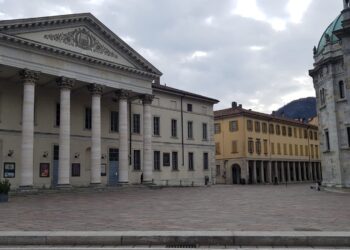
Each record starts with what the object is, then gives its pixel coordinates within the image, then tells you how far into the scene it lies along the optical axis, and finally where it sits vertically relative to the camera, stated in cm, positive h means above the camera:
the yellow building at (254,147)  6078 +413
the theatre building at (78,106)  2791 +623
